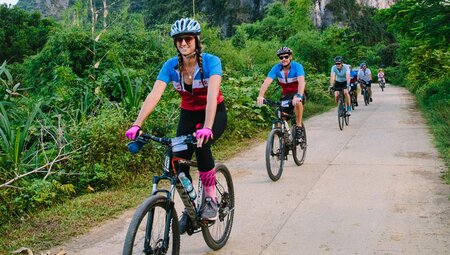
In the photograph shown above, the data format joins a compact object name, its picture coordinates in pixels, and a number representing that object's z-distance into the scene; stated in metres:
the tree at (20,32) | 32.75
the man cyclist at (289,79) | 7.27
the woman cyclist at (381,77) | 34.16
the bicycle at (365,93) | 20.90
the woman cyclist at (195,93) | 3.55
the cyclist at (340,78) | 13.13
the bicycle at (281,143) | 6.71
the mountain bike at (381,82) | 34.05
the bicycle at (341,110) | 12.15
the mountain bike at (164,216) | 3.01
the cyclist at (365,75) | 21.64
